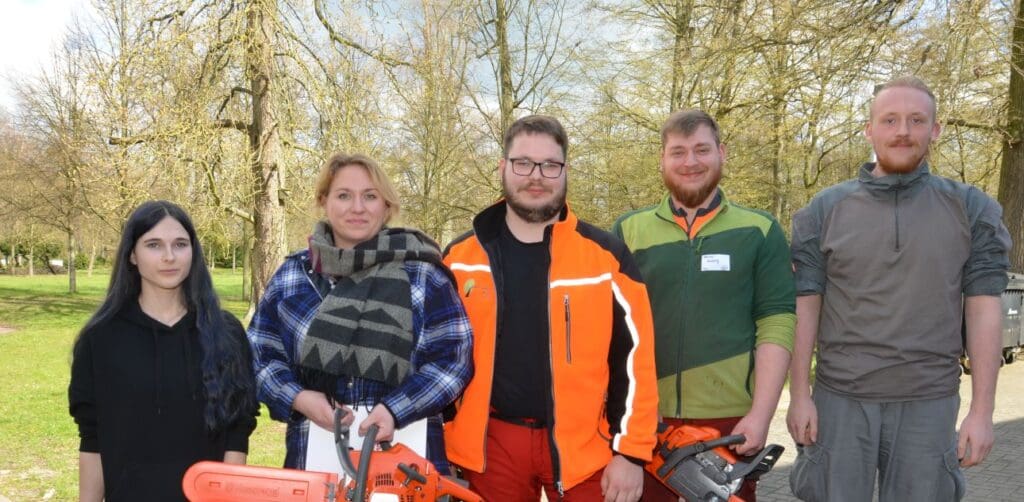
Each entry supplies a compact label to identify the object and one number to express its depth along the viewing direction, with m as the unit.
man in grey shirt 3.01
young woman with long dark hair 2.67
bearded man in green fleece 3.14
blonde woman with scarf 2.67
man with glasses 2.82
